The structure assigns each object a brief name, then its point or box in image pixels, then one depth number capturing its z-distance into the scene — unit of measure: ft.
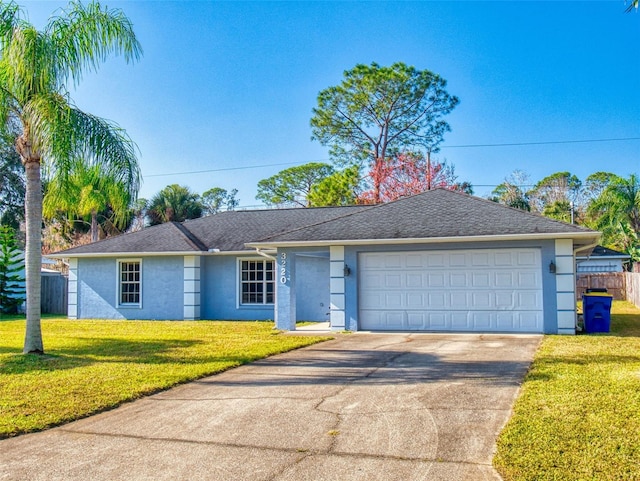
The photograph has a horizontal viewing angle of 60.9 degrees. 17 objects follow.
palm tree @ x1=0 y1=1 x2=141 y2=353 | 31.30
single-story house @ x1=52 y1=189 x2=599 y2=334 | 42.86
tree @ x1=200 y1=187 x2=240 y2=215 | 193.88
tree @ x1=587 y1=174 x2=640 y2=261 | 103.55
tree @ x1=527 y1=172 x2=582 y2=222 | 155.84
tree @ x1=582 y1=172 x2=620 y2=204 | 161.48
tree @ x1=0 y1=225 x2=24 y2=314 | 75.10
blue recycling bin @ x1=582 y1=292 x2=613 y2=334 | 44.09
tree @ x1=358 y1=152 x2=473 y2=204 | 107.96
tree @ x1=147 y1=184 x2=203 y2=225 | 106.52
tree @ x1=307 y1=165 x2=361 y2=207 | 109.40
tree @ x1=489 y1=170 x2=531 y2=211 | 136.56
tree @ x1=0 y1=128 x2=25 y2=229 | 125.80
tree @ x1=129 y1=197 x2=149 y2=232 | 120.88
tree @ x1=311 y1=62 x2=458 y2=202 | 107.45
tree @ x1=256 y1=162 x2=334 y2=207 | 147.02
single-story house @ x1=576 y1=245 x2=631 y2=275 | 101.42
